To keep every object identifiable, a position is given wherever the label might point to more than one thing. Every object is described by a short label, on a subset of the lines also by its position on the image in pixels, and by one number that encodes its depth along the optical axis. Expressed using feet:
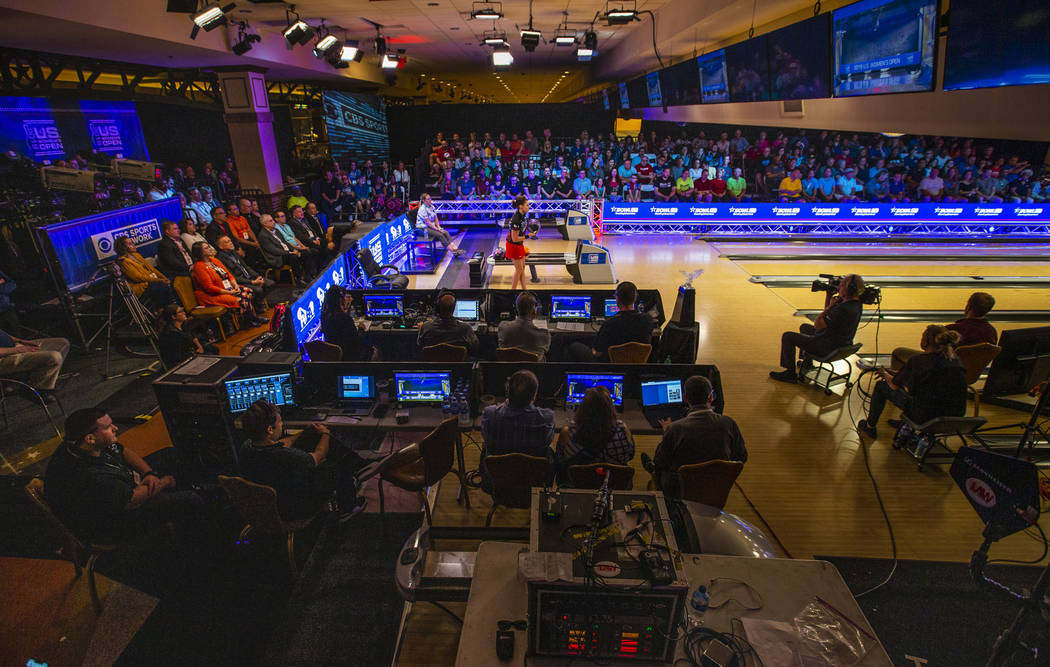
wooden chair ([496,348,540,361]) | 16.80
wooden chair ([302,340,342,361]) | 18.11
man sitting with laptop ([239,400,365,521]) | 11.07
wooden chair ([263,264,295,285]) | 31.37
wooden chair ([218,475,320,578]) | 10.77
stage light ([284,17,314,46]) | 27.40
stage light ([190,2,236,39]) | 22.95
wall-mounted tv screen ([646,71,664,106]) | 36.32
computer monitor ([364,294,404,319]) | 21.66
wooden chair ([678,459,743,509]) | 11.34
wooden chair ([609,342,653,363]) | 17.77
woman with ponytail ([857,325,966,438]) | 14.75
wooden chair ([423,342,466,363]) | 17.37
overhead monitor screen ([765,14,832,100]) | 18.11
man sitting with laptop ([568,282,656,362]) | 17.90
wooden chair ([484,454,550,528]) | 11.63
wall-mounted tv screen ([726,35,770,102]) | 22.18
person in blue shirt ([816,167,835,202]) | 44.06
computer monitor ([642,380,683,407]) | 15.23
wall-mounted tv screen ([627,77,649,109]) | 40.33
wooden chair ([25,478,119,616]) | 11.01
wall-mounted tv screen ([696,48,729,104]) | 25.73
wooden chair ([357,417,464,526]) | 12.64
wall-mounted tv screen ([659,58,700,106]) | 29.53
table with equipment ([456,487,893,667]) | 6.39
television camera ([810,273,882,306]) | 19.48
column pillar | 38.47
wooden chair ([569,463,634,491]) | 11.21
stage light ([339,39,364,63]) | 34.27
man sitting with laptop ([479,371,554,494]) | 11.90
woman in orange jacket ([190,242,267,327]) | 23.68
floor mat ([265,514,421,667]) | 10.21
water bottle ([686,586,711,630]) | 7.15
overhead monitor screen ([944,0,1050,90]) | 12.01
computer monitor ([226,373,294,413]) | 14.34
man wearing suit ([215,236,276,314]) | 27.35
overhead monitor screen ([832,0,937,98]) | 14.53
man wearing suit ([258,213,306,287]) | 31.22
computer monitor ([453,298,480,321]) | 21.68
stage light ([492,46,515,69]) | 34.60
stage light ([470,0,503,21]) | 28.25
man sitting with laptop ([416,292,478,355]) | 17.74
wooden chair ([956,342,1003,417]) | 17.48
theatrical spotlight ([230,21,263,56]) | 30.68
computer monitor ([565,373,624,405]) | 15.26
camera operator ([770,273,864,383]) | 18.85
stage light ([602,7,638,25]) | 27.64
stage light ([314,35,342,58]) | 31.24
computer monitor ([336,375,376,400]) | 15.62
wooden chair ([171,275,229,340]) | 23.59
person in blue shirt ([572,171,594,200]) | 48.39
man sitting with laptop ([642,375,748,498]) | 11.52
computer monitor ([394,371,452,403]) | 15.46
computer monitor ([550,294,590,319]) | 21.65
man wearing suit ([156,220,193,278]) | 25.64
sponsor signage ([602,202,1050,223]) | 41.05
